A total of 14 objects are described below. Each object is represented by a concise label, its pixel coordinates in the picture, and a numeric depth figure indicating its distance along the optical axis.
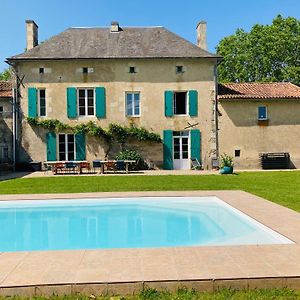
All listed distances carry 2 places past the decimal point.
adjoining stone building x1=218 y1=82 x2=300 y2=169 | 19.66
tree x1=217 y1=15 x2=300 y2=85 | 34.31
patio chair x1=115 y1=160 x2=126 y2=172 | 17.76
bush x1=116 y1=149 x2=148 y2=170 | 18.95
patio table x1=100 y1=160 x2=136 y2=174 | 17.50
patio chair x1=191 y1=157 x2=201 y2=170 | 19.44
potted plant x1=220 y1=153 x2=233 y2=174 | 16.45
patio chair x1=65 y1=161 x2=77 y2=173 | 17.07
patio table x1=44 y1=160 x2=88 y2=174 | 17.09
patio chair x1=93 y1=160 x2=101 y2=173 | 17.90
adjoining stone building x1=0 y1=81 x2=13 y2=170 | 19.34
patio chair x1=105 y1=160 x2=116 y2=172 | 17.65
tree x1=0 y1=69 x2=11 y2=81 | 40.69
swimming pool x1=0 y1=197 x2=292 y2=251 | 5.79
